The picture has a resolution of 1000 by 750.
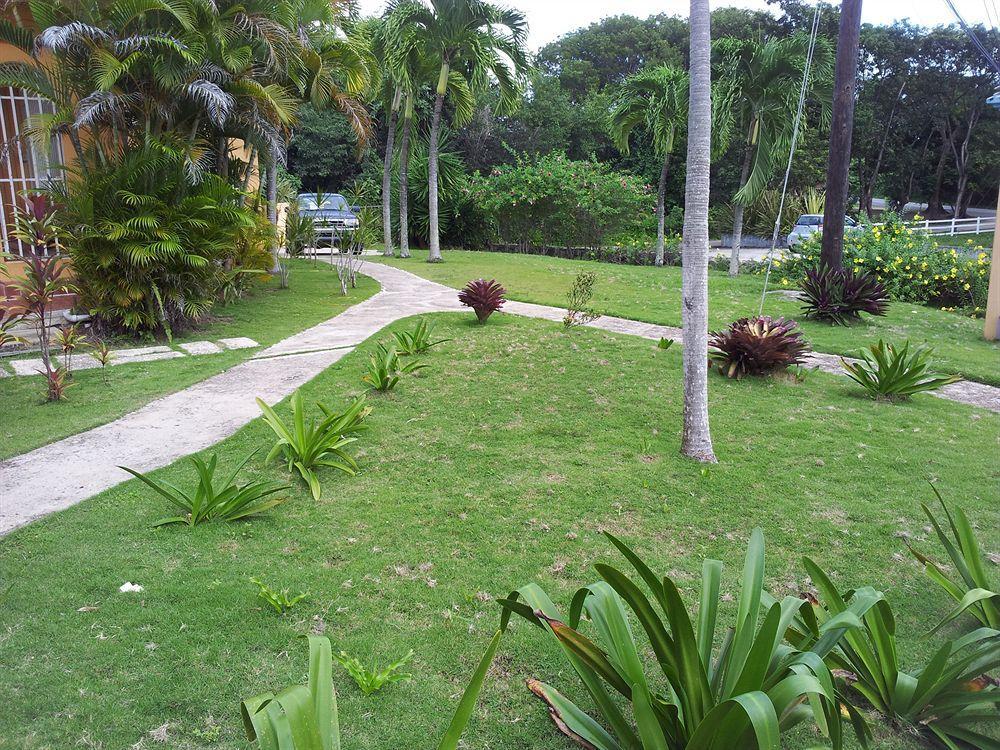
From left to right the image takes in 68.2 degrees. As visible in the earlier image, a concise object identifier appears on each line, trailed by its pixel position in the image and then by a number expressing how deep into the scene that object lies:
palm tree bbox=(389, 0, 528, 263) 17.52
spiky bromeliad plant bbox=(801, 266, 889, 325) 10.66
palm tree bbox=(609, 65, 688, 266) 18.62
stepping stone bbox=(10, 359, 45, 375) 7.88
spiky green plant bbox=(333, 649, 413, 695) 2.93
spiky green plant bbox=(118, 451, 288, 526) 4.36
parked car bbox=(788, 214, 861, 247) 23.33
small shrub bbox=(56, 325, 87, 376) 7.39
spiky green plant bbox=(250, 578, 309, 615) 3.48
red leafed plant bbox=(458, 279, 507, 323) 9.83
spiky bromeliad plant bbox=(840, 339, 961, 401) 6.89
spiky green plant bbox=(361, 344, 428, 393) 6.98
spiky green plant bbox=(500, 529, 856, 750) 2.26
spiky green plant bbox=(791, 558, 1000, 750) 2.65
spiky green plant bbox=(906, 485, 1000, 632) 3.15
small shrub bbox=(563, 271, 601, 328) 9.55
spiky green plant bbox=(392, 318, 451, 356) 8.28
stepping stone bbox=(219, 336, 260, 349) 9.47
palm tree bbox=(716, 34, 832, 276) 16.94
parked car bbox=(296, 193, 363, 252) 17.64
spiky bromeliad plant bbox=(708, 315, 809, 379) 7.48
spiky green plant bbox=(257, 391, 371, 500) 5.17
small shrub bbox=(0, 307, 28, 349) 7.51
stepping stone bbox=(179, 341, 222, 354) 9.14
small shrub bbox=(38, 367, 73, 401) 6.77
